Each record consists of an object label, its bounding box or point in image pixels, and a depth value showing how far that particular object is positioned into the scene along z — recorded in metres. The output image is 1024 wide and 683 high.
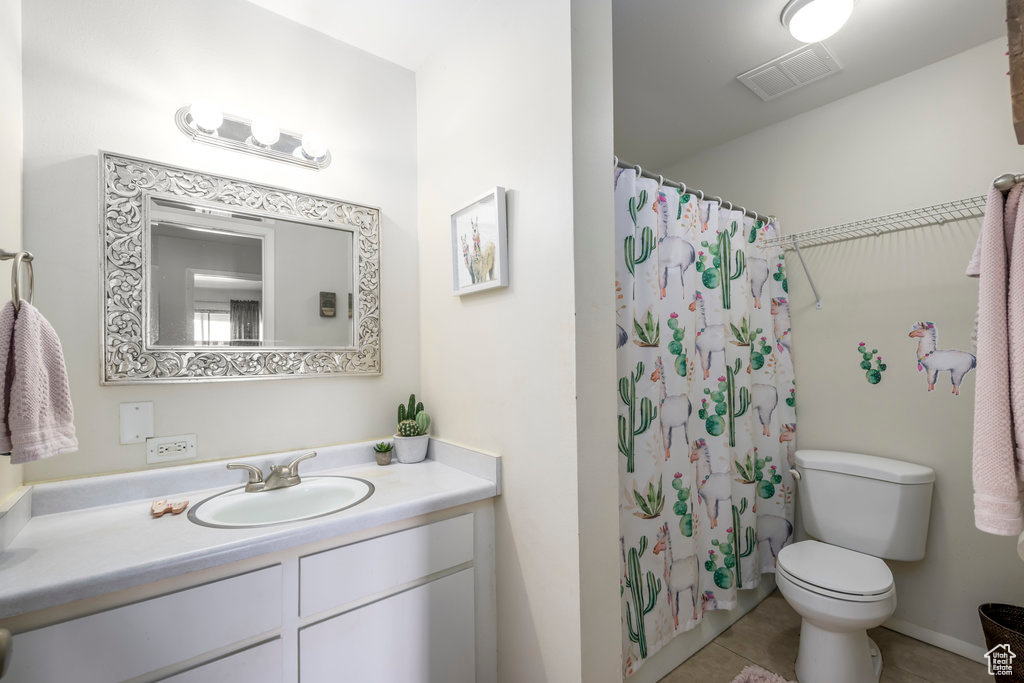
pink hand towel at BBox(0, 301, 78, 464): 0.88
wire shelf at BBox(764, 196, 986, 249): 1.74
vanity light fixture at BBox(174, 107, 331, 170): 1.39
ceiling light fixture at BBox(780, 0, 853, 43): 1.46
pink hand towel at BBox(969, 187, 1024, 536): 0.81
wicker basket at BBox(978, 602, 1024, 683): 1.38
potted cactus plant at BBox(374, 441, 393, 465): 1.64
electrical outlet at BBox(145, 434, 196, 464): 1.33
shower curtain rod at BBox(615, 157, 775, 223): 1.54
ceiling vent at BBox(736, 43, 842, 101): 1.80
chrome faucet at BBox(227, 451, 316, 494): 1.36
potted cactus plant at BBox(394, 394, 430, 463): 1.67
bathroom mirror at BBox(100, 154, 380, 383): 1.30
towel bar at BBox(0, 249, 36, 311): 0.88
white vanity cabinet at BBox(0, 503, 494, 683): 0.87
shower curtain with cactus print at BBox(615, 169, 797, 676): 1.53
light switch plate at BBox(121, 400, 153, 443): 1.29
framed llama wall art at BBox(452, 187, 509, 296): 1.36
